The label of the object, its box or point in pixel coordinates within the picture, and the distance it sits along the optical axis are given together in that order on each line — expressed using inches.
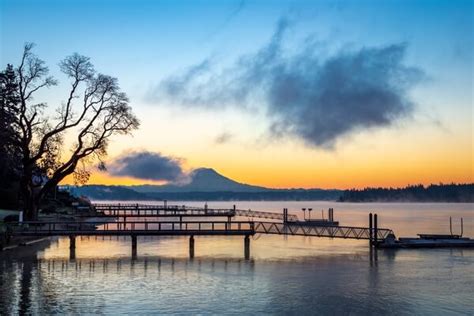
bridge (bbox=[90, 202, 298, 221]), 3360.7
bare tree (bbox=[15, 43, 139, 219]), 1990.7
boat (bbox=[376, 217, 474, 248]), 1854.1
